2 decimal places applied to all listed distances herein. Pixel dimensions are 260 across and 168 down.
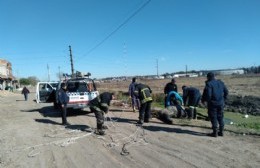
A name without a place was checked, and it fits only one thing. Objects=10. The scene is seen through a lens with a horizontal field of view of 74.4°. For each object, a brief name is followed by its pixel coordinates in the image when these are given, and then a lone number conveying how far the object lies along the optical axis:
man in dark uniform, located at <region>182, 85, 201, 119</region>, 7.17
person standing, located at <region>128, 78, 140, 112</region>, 8.66
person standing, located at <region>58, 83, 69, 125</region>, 7.35
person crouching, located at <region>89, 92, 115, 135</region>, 5.89
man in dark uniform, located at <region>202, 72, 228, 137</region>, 5.13
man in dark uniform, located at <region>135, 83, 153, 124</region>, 6.62
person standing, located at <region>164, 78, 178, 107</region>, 7.78
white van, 8.70
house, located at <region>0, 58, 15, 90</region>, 39.21
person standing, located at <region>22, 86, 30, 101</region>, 18.65
